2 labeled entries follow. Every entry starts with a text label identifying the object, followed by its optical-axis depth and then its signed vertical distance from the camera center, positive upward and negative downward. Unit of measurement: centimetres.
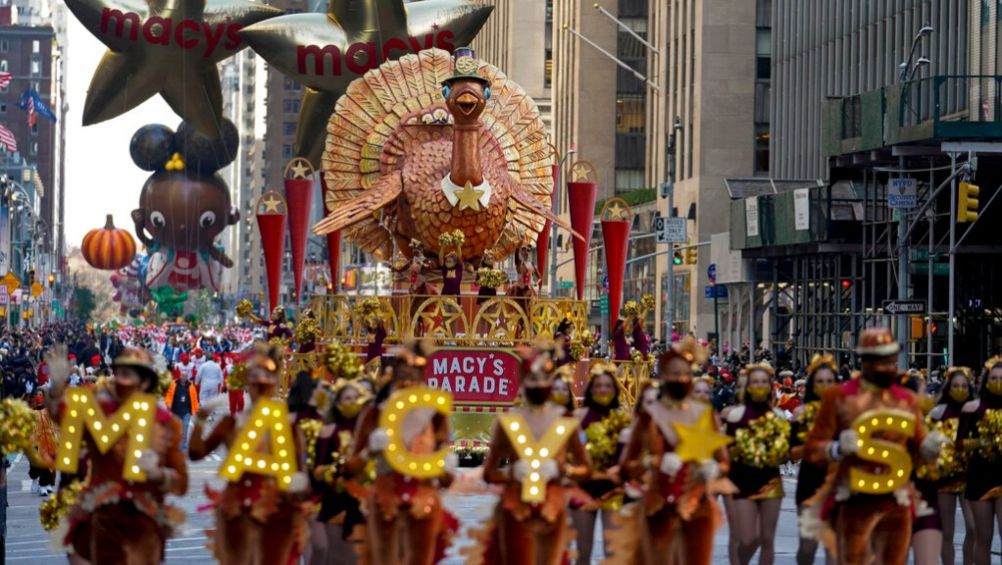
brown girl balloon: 7525 +422
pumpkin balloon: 10081 +344
